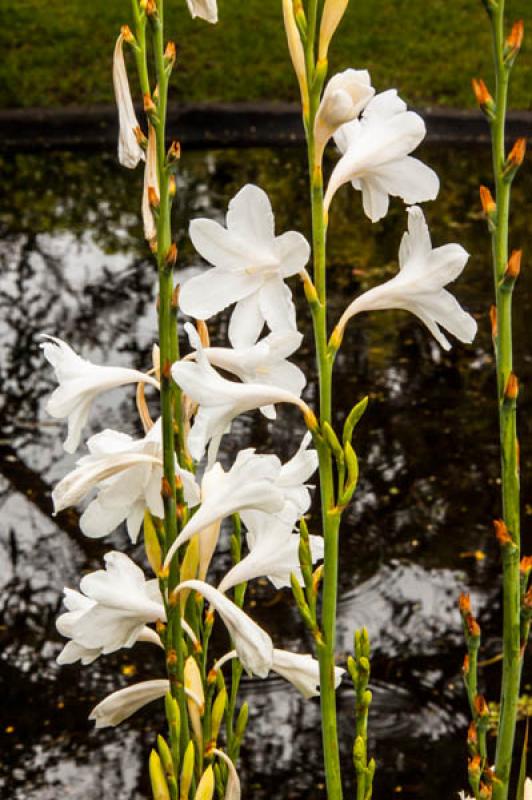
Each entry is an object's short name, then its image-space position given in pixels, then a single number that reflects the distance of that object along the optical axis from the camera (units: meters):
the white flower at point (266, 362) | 1.47
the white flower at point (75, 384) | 1.53
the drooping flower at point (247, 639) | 1.43
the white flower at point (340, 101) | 1.43
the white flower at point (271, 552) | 1.52
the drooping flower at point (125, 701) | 1.52
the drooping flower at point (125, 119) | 1.50
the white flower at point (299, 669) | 1.53
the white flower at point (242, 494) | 1.45
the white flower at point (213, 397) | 1.44
